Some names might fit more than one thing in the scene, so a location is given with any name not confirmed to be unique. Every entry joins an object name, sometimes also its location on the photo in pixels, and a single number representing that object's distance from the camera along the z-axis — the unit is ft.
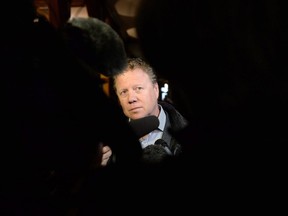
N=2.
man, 7.18
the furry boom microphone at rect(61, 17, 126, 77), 2.98
